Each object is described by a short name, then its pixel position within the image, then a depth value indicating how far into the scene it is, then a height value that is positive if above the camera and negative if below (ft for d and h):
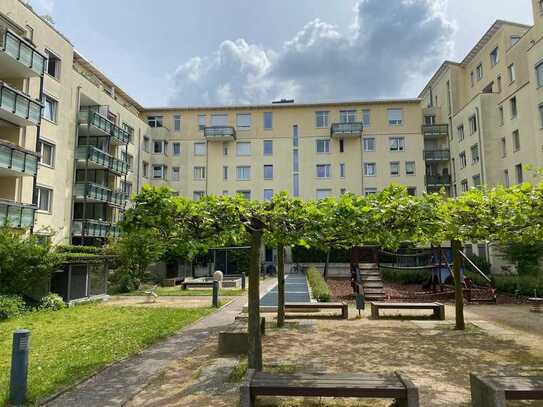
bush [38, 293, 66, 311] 53.16 -5.44
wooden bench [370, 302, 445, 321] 41.42 -4.62
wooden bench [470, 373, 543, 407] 14.84 -4.51
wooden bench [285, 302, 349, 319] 42.37 -4.68
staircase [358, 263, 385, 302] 58.18 -3.36
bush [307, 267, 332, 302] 52.49 -4.15
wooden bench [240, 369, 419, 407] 15.16 -4.53
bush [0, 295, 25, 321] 45.29 -5.08
